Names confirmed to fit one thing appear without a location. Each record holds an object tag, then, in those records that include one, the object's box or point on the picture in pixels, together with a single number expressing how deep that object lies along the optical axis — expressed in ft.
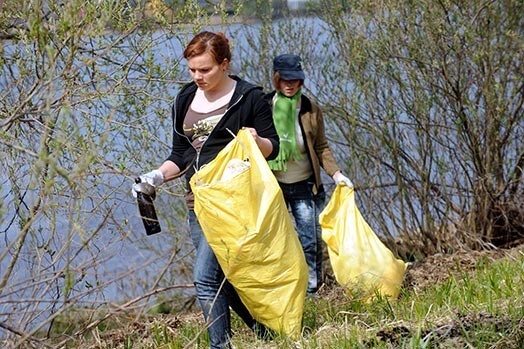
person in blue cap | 40.64
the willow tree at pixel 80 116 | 24.88
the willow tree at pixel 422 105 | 49.47
